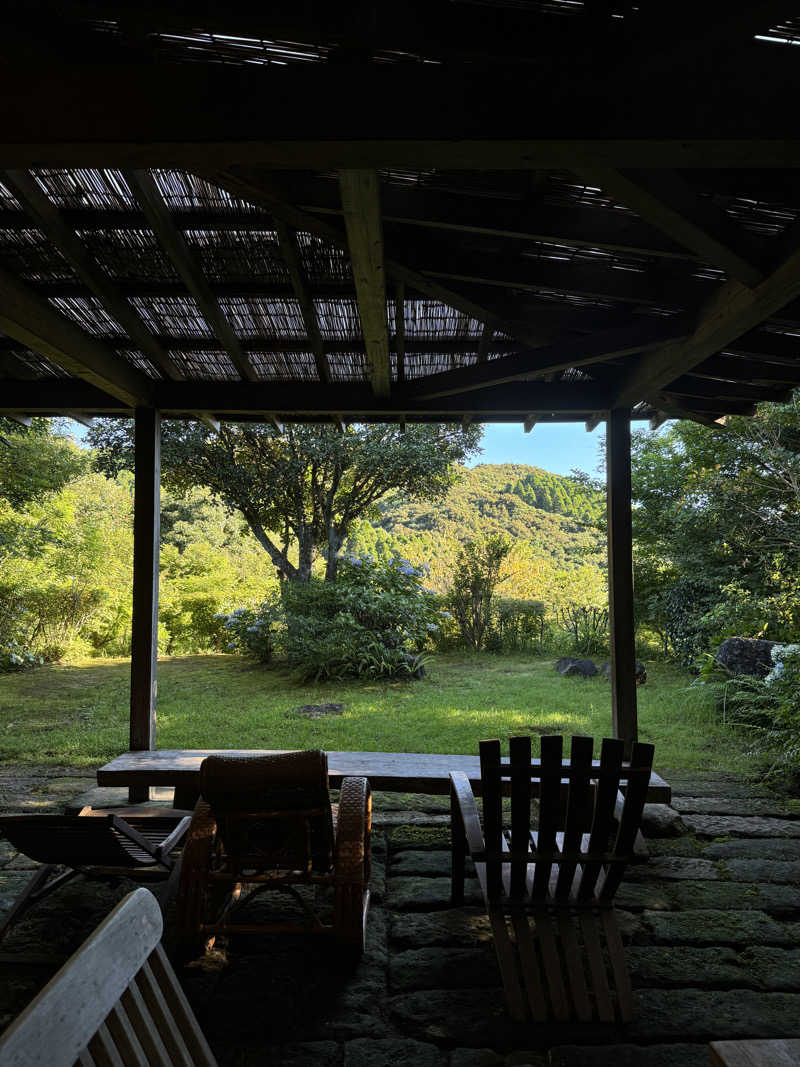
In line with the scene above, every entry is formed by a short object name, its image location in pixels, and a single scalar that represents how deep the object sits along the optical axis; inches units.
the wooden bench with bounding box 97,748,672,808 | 140.1
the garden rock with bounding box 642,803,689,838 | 150.2
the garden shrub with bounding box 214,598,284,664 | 383.2
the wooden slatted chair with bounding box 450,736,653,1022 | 87.4
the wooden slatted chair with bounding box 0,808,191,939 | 98.8
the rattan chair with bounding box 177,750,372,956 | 94.6
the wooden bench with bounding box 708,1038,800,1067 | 48.3
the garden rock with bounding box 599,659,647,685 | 343.4
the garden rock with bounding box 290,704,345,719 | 280.1
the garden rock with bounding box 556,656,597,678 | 358.9
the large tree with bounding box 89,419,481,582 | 409.1
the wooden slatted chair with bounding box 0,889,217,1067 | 29.6
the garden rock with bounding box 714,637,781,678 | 258.2
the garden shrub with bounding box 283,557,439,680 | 353.7
